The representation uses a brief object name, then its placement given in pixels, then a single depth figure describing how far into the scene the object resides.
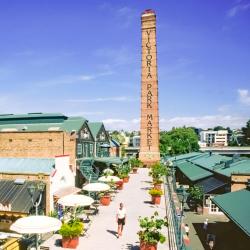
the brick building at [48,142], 26.35
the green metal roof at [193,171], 29.71
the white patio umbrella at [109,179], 23.94
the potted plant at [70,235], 12.45
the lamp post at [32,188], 12.47
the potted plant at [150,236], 11.46
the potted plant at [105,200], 20.27
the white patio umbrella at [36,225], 10.93
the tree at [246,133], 99.67
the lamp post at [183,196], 10.68
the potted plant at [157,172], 26.26
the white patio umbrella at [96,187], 19.38
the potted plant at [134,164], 38.84
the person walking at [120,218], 13.82
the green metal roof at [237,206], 14.20
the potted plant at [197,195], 26.35
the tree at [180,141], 77.34
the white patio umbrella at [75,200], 15.41
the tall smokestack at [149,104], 46.06
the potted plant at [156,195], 20.17
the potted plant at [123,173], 28.64
